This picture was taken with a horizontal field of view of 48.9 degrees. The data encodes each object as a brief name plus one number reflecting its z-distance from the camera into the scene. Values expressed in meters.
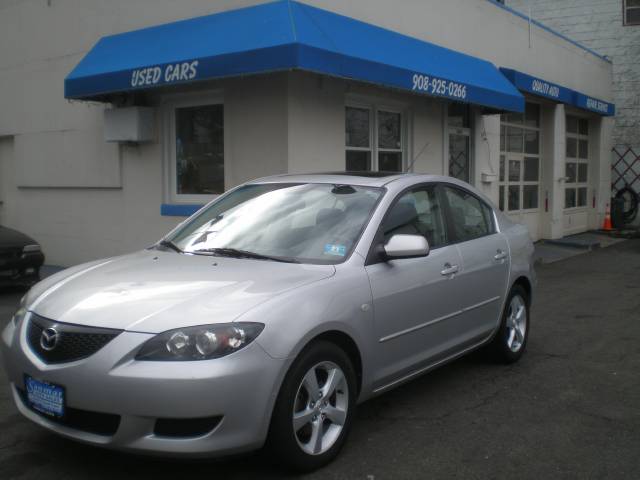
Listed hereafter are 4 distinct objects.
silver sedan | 3.36
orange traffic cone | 19.25
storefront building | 8.73
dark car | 9.30
